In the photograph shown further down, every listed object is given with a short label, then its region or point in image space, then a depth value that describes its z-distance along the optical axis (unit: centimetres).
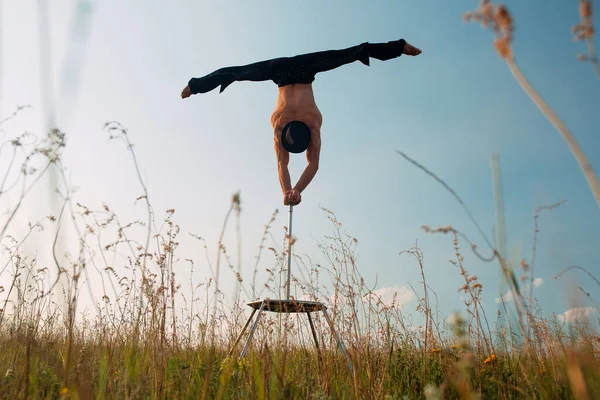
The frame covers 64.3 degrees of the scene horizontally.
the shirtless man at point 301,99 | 507
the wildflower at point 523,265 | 146
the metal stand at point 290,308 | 349
